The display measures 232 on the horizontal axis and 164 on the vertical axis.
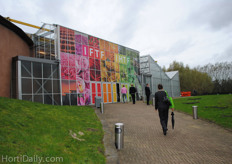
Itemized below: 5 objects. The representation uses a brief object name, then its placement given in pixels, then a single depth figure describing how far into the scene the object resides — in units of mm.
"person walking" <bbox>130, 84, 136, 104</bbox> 15509
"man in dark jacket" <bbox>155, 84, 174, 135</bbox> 6375
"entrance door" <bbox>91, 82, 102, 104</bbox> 18819
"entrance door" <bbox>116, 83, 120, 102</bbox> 22391
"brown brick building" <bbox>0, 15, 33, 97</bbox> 12930
